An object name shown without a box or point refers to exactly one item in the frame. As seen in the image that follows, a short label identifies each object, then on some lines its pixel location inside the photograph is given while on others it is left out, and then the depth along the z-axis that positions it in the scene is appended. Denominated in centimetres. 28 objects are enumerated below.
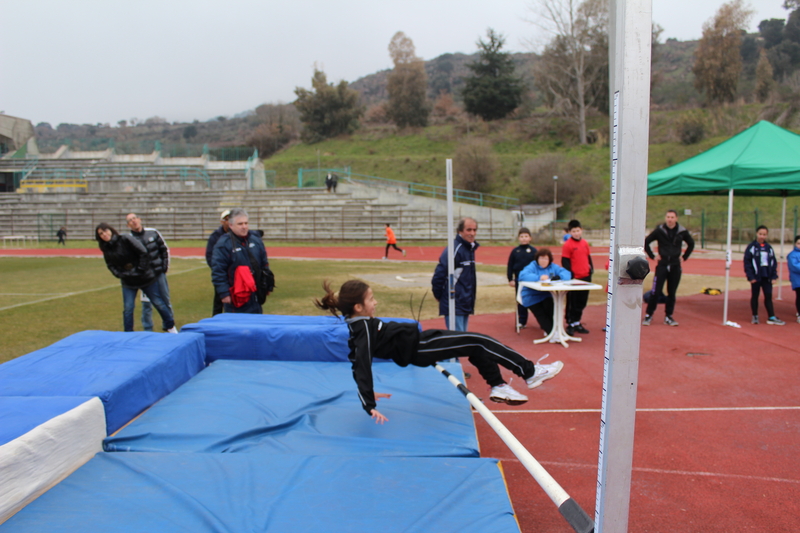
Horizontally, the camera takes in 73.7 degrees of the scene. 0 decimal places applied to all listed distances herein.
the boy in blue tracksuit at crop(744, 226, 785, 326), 876
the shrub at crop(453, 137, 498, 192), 3878
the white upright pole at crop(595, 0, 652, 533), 170
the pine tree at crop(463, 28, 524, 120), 5681
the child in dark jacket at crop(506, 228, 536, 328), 840
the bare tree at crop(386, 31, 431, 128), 6194
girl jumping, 391
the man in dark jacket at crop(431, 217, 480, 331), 631
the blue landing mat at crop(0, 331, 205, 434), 379
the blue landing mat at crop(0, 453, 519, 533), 259
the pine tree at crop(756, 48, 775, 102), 5214
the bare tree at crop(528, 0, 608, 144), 4806
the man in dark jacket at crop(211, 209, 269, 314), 646
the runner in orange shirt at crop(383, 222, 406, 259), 2090
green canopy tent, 820
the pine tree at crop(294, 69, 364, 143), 6188
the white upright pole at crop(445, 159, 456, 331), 525
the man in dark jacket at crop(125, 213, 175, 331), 729
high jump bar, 200
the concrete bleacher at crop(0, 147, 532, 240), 3136
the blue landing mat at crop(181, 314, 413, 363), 565
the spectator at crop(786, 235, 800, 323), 871
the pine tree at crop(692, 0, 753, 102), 5253
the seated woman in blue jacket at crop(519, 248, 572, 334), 796
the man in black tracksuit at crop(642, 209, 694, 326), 849
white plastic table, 755
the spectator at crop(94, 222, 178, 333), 696
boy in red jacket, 834
